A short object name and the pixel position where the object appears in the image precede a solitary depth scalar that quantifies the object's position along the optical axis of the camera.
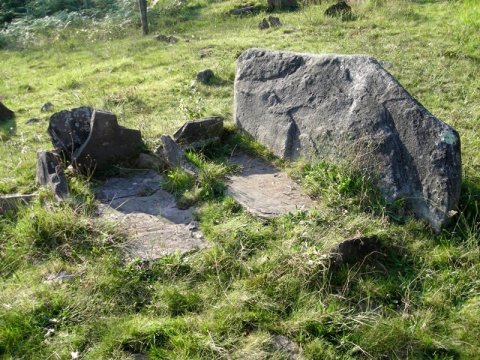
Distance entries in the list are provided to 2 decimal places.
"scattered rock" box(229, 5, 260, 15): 15.22
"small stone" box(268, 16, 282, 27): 12.73
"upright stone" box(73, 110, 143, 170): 5.75
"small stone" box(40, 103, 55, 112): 8.73
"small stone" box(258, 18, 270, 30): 12.78
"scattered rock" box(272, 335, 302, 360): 3.47
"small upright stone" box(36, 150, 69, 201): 5.22
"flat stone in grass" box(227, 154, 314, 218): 4.98
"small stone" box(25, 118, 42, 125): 8.12
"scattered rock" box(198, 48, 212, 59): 10.86
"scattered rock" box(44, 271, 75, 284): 4.16
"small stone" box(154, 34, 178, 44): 12.81
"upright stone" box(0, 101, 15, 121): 8.59
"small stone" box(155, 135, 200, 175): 5.66
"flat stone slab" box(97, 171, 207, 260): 4.56
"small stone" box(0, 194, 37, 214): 5.29
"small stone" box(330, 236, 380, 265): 4.11
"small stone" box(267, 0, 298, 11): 14.88
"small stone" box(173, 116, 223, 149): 6.15
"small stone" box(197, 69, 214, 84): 8.90
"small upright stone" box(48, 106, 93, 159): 5.97
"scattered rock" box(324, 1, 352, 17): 12.33
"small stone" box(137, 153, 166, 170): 5.96
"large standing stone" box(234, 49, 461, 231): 4.63
